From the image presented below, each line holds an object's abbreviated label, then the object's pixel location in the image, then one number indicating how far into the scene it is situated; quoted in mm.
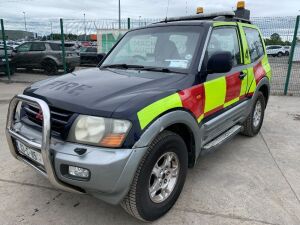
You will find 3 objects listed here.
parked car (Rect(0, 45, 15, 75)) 9478
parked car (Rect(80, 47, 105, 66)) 13765
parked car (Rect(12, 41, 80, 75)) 11028
